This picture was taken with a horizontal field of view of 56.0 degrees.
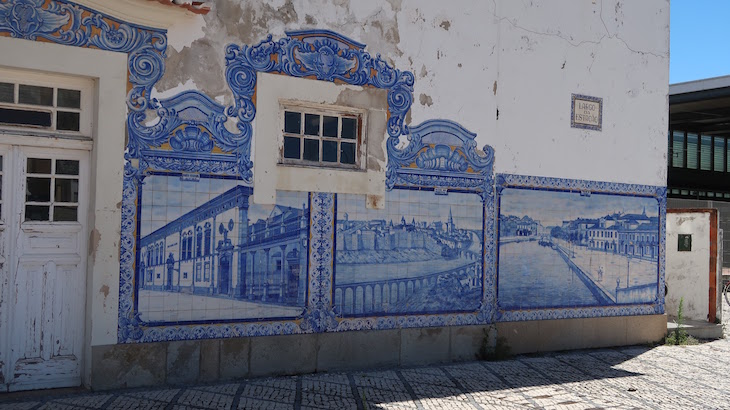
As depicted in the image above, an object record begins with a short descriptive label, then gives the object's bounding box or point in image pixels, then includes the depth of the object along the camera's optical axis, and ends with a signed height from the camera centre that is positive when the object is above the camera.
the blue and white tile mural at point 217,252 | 5.88 -0.28
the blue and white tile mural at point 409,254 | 6.77 -0.29
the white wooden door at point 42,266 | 5.49 -0.41
